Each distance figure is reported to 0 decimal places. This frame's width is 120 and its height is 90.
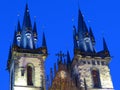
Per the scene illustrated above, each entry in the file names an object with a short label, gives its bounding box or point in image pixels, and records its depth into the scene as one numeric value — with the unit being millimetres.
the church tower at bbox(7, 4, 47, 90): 36062
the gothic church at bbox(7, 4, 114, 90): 36281
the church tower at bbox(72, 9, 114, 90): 36969
